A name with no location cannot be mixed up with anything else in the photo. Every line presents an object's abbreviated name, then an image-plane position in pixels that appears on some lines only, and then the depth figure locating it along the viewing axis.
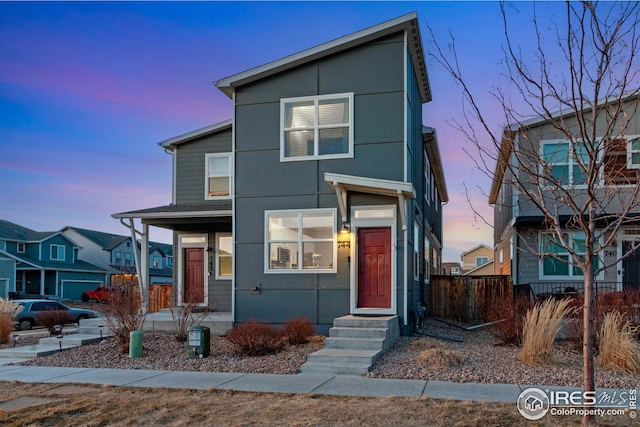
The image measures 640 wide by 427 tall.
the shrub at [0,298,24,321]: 14.90
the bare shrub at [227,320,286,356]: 10.80
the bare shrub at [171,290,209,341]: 12.82
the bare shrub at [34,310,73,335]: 16.44
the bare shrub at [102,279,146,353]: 11.95
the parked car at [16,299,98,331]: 21.11
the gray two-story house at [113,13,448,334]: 12.78
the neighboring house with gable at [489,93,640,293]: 15.44
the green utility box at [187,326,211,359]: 10.74
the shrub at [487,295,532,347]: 11.18
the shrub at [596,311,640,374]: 8.79
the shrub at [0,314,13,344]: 14.33
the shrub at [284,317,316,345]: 11.79
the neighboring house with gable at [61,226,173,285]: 51.09
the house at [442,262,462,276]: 63.59
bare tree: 5.54
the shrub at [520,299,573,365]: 9.41
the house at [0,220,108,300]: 39.72
